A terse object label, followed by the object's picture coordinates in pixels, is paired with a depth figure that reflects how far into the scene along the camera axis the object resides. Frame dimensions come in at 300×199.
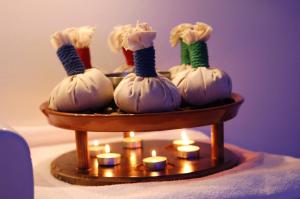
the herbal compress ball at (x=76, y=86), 1.19
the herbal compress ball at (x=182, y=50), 1.33
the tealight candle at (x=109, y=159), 1.24
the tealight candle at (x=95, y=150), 1.32
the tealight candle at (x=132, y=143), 1.37
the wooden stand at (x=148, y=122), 1.15
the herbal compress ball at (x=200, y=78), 1.22
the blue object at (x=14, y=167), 0.97
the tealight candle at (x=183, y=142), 1.36
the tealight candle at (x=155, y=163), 1.20
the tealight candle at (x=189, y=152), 1.27
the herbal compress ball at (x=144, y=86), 1.15
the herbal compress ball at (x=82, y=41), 1.29
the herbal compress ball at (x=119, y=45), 1.34
